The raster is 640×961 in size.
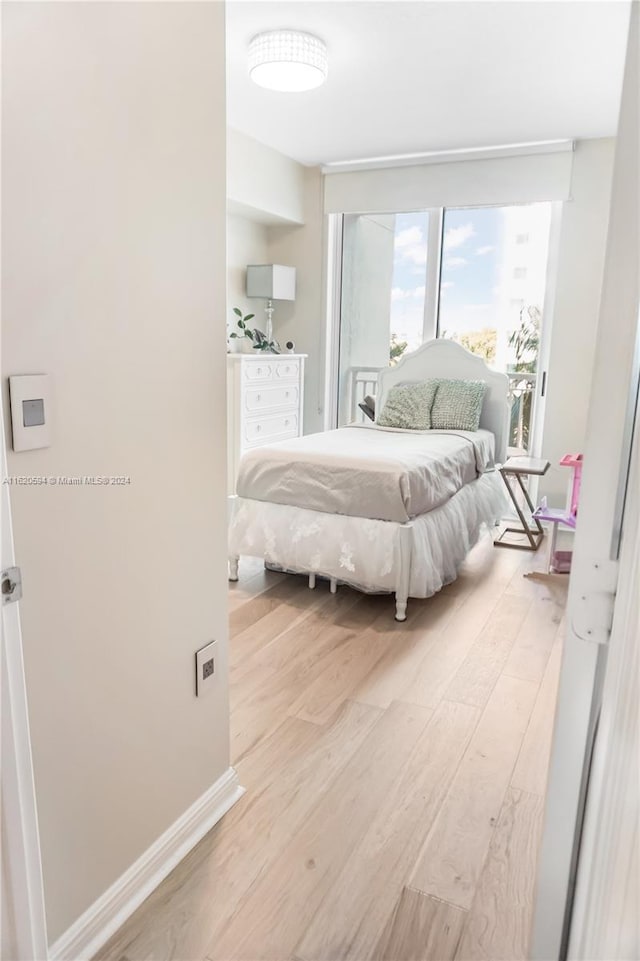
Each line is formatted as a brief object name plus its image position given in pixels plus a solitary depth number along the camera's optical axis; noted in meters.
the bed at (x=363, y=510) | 3.06
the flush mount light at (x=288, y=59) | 3.08
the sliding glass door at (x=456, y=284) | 4.86
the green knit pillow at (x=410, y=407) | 4.38
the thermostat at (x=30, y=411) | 1.11
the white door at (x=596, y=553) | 0.75
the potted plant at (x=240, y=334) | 4.97
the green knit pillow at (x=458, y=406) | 4.31
